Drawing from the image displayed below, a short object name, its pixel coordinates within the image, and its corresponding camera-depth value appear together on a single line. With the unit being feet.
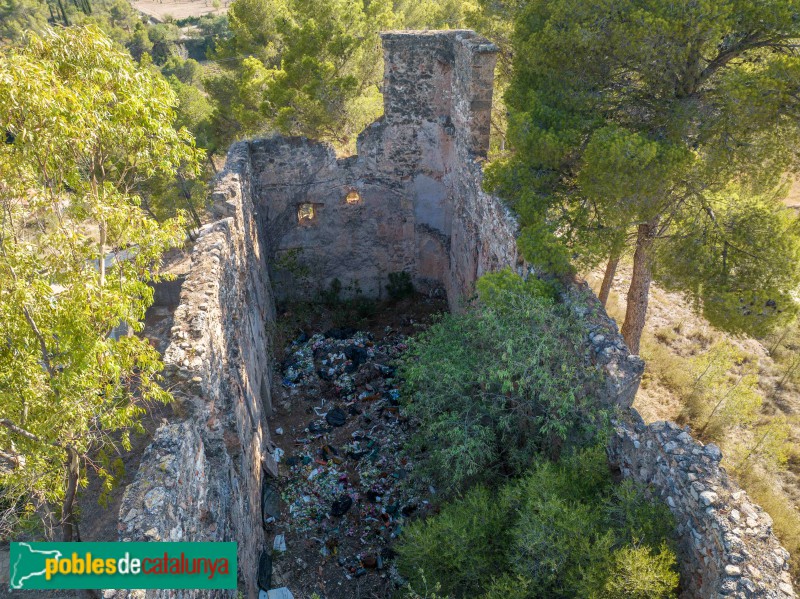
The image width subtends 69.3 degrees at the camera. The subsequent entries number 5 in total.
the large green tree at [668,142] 22.59
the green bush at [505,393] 20.80
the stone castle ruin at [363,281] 15.53
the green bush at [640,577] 14.71
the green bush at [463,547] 18.21
